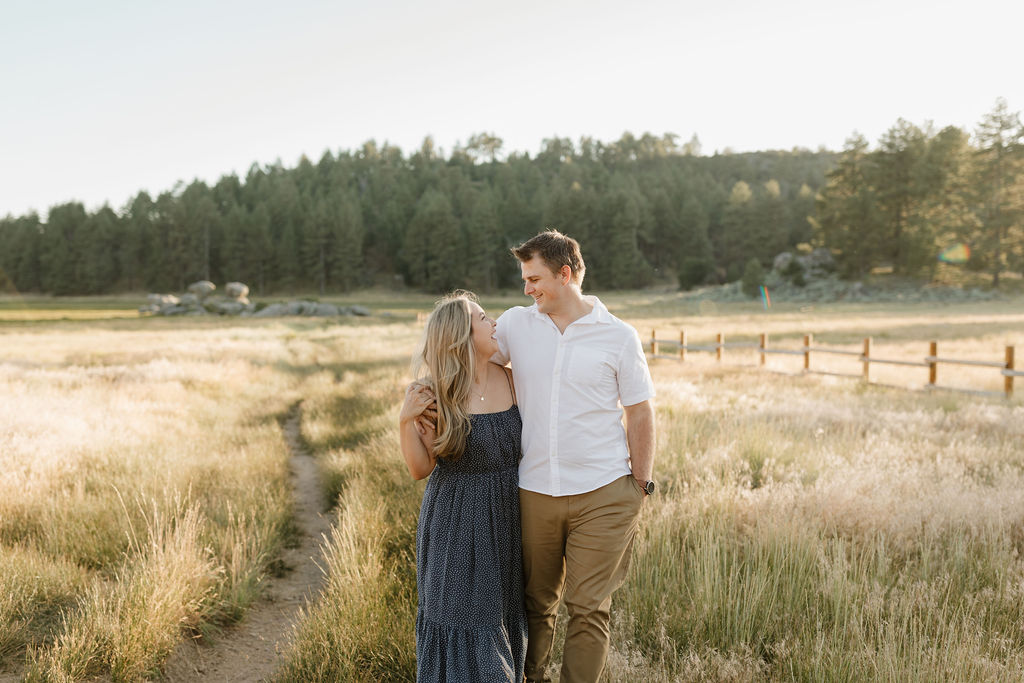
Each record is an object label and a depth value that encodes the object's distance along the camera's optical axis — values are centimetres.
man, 276
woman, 277
